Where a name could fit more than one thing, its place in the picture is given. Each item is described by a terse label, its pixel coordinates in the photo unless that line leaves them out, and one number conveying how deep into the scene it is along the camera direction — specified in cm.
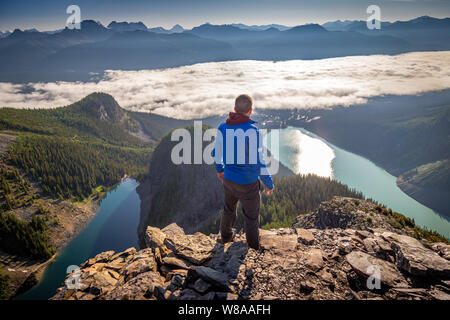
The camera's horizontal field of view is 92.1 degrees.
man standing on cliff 685
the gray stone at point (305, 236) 942
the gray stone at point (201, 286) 598
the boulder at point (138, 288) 597
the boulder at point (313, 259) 704
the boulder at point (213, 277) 616
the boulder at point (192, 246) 792
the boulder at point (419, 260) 624
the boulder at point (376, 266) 618
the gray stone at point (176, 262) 751
